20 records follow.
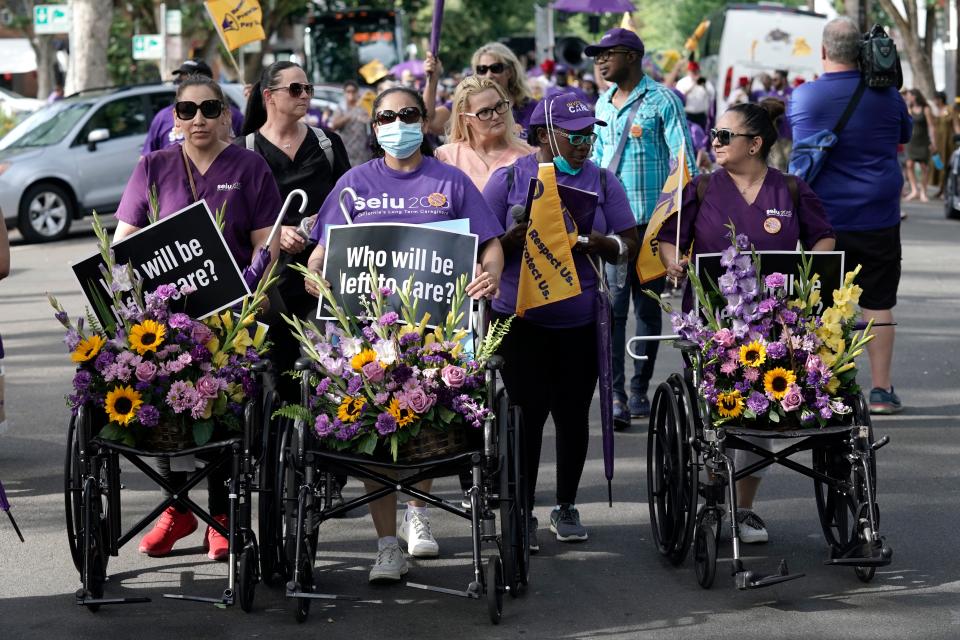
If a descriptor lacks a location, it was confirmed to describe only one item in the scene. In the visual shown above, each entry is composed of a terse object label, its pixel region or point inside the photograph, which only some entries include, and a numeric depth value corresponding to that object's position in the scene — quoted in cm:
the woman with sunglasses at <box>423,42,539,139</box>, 1753
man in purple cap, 1830
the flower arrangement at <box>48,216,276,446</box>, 1149
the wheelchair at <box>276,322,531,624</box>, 1106
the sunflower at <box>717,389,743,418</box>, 1204
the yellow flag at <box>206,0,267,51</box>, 2478
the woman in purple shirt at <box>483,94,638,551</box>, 1323
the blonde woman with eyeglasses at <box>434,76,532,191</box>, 1463
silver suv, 4016
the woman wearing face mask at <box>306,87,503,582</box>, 1241
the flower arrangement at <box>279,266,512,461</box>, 1118
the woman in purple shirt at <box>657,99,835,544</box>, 1340
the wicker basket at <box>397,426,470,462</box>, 1127
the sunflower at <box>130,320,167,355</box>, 1156
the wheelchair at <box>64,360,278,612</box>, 1136
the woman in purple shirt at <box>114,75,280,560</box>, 1304
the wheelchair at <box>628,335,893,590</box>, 1171
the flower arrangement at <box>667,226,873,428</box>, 1202
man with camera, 1777
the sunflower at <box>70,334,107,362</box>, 1160
